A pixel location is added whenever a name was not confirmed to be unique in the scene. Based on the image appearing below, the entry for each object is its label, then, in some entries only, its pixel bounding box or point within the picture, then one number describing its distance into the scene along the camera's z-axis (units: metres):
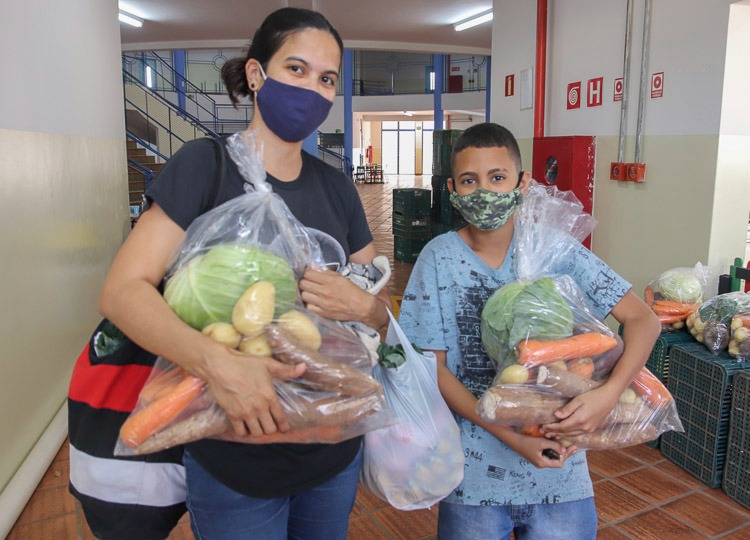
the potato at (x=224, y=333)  0.89
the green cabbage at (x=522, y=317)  1.20
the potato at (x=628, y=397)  1.26
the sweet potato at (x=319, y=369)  0.91
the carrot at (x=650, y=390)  1.30
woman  0.89
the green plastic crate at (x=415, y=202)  7.07
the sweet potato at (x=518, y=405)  1.12
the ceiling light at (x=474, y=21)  8.08
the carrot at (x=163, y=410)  0.90
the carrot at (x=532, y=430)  1.18
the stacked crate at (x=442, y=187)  6.58
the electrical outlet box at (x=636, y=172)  3.52
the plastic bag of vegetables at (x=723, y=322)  2.56
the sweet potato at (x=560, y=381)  1.14
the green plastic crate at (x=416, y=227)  7.08
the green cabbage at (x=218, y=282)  0.92
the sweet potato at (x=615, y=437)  1.19
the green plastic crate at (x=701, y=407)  2.56
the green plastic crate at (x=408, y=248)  7.17
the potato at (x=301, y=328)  0.93
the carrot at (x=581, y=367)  1.19
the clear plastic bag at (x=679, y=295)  2.94
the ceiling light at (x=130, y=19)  7.98
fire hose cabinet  3.88
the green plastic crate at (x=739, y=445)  2.44
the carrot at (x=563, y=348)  1.15
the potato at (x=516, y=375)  1.14
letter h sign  3.86
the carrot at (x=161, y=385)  0.93
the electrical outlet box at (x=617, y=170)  3.63
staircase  8.60
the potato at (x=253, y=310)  0.90
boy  1.32
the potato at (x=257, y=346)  0.90
